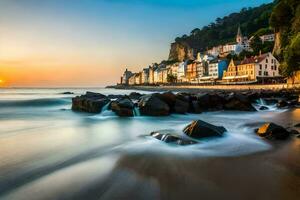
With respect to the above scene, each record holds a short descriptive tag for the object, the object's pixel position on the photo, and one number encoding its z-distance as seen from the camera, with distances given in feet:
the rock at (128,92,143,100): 71.29
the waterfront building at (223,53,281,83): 158.79
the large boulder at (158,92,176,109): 44.48
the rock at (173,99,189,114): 44.27
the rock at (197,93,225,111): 49.45
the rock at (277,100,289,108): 53.81
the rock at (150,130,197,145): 21.39
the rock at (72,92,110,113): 48.59
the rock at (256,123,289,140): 23.01
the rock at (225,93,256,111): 49.01
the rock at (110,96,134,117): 42.95
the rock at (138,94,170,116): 42.00
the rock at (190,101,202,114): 46.64
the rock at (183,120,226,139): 23.40
